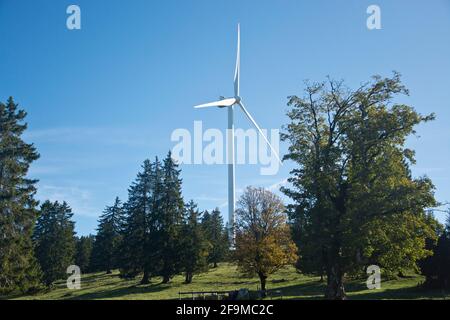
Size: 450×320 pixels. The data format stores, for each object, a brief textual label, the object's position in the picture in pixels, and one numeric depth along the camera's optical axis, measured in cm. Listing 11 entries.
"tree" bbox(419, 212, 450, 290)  4759
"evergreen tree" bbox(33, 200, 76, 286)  7456
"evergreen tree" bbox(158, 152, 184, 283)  6656
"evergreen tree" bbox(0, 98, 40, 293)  4662
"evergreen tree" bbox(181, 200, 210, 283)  6672
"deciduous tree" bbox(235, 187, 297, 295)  5350
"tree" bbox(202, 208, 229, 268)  9381
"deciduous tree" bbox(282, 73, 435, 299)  3162
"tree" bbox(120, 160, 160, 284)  6738
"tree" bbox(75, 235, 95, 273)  10300
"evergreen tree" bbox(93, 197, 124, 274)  9350
